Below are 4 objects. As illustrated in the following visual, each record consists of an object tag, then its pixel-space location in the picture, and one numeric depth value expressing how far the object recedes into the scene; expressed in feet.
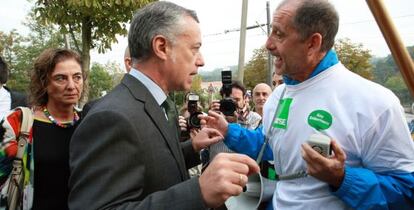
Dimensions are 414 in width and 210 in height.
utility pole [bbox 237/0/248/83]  30.01
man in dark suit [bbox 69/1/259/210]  4.10
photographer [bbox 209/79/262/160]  10.68
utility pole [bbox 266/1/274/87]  83.21
